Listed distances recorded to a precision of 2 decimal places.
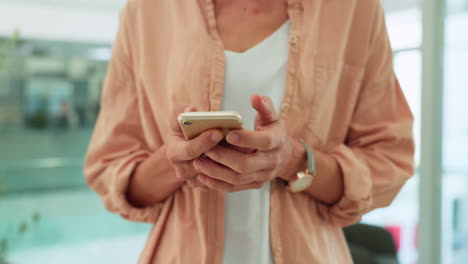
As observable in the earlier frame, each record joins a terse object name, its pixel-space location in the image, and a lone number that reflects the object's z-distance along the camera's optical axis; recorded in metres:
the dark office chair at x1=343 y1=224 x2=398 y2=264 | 1.67
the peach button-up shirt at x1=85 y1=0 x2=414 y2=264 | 0.73
